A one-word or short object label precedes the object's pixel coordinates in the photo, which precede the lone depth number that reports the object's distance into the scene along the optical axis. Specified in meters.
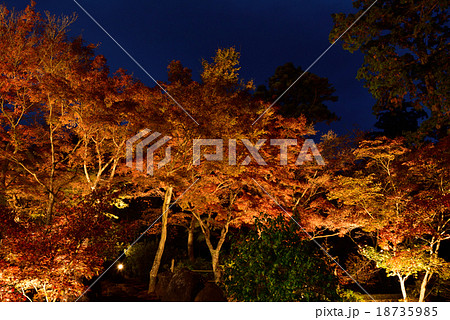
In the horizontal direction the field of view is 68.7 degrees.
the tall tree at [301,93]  17.53
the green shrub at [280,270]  3.59
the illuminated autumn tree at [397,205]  7.92
